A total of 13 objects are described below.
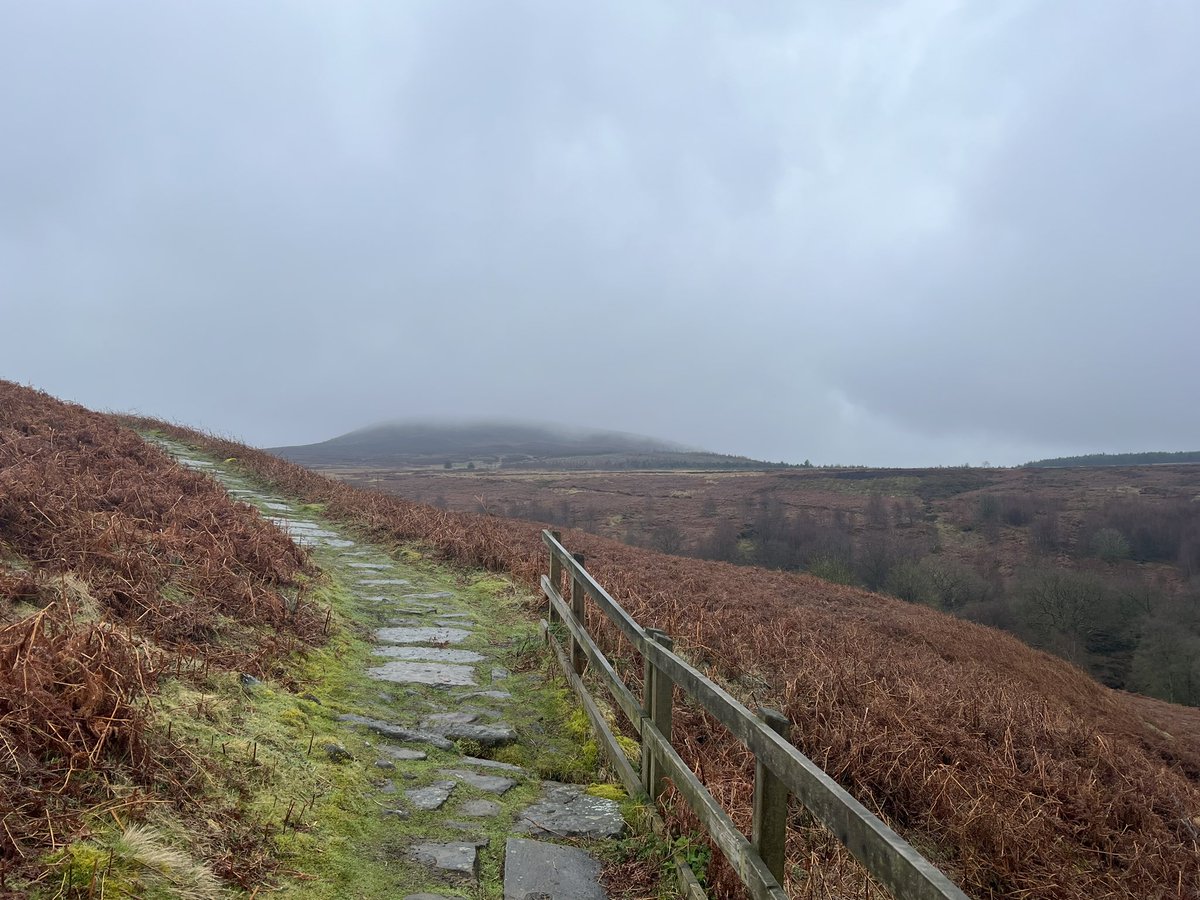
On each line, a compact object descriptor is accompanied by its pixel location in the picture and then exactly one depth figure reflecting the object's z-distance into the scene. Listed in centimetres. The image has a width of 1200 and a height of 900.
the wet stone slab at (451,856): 338
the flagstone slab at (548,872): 331
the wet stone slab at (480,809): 396
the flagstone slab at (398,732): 483
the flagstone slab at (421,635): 710
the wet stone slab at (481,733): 503
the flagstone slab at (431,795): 398
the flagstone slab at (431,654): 661
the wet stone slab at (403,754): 453
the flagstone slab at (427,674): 599
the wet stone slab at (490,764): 465
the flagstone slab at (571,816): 395
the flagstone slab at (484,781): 431
